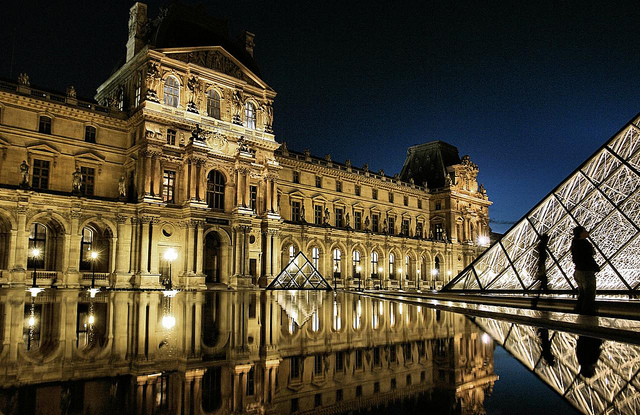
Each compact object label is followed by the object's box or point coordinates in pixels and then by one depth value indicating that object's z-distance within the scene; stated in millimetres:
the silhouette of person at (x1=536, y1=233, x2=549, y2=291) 13664
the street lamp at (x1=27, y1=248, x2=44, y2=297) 25225
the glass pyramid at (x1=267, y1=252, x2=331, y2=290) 29234
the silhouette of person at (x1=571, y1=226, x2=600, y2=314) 7977
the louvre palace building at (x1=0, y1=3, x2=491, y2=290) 27328
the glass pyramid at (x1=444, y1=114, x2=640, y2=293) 13773
